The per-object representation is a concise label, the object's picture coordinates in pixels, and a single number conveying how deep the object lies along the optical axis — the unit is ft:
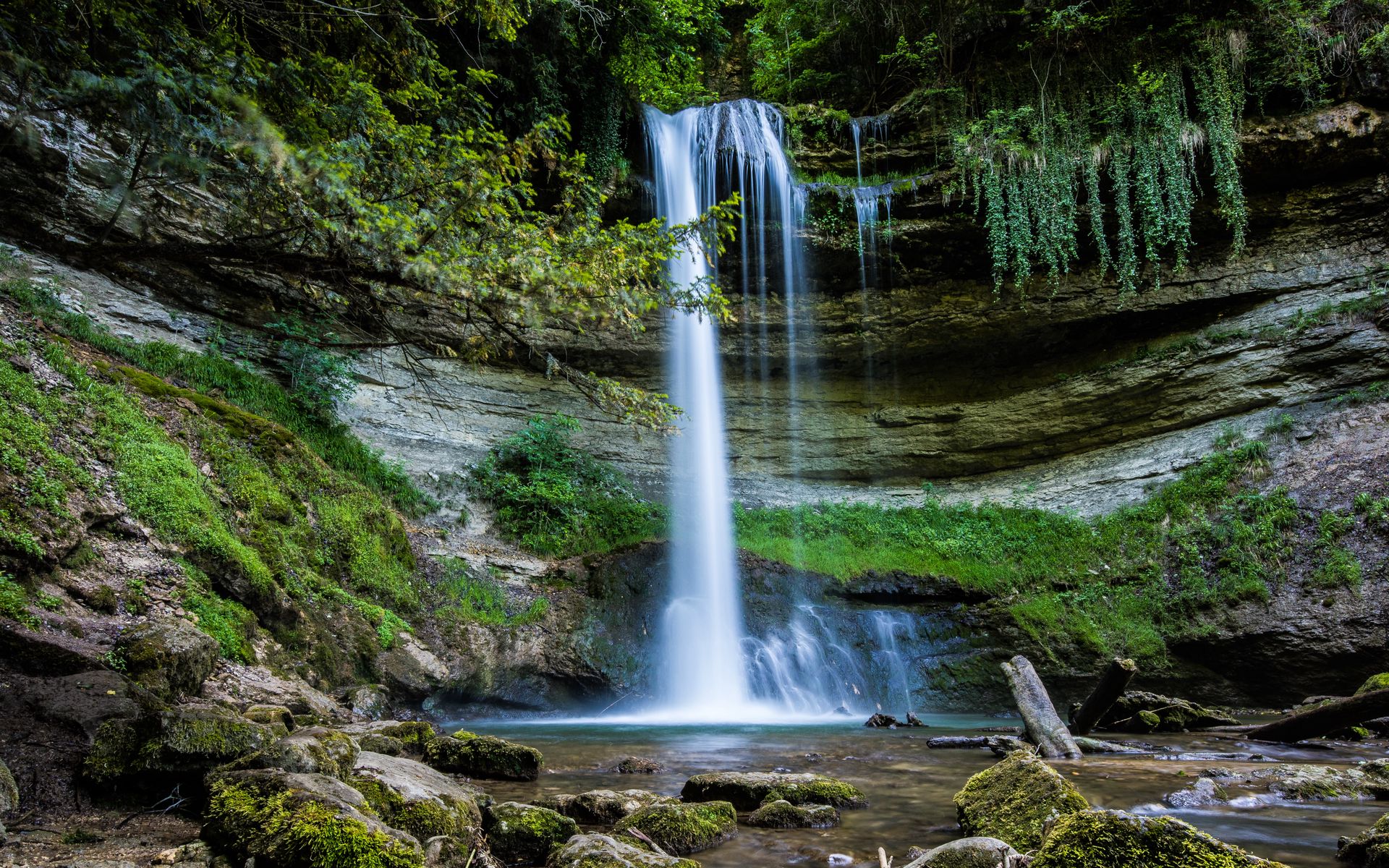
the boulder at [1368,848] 9.34
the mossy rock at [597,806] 12.47
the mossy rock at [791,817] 12.75
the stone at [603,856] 9.13
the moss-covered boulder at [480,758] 16.06
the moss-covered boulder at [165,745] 9.19
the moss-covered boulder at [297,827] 7.60
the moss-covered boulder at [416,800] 9.78
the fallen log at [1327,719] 18.10
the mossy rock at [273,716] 13.24
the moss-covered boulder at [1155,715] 24.35
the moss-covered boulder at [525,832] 10.42
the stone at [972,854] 8.59
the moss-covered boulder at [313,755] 9.62
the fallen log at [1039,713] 18.75
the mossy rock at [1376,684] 22.59
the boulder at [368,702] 21.30
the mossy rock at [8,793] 7.90
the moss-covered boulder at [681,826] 11.10
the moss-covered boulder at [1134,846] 6.99
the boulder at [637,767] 17.63
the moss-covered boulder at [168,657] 12.81
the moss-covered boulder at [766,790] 13.92
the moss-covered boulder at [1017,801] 9.99
